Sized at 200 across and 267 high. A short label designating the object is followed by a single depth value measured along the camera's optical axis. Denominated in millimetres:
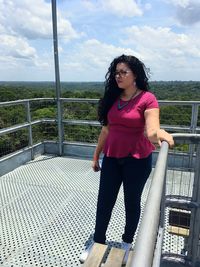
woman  1942
